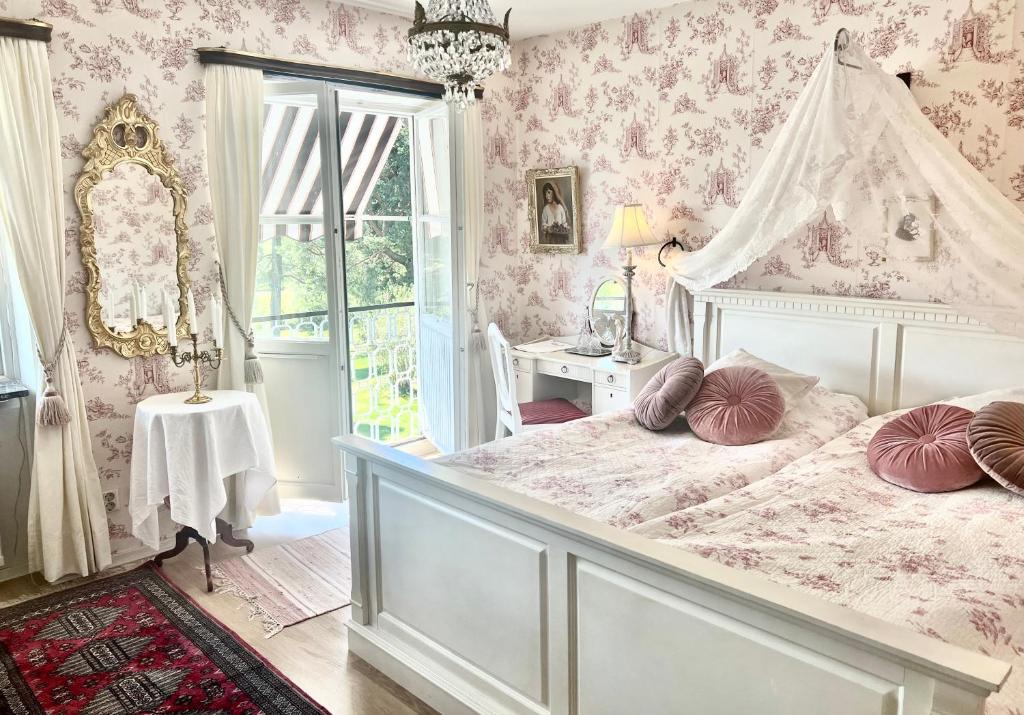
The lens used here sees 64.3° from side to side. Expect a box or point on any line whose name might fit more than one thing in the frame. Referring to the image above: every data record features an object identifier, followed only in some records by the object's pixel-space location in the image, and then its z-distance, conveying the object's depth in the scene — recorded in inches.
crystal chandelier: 88.0
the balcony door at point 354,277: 170.9
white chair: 173.0
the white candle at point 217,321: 150.1
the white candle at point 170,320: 141.4
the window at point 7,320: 139.8
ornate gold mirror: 141.3
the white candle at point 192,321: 141.6
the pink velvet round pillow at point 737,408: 130.4
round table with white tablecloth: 137.3
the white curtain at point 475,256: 192.5
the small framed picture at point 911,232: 131.8
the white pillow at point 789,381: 141.0
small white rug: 133.1
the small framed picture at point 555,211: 194.5
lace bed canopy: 100.6
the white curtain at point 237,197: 153.2
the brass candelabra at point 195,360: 143.6
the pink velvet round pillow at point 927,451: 108.6
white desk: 166.6
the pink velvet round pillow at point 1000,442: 104.5
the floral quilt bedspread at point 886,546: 76.2
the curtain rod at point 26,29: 126.6
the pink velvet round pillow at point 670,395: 136.9
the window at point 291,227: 168.7
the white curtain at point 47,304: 129.6
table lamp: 171.3
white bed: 63.4
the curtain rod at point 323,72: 151.4
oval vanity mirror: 190.4
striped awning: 167.9
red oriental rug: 107.4
